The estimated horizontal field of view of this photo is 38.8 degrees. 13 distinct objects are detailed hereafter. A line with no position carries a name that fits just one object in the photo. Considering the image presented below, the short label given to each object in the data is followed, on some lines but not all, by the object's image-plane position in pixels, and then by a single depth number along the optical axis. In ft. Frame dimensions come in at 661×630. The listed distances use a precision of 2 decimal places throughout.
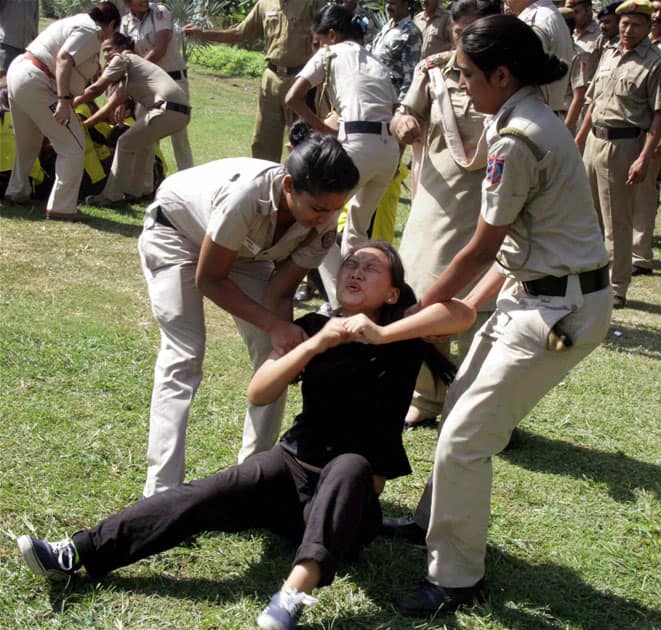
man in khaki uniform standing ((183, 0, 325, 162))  27.84
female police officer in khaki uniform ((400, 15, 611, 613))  9.36
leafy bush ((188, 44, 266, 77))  73.15
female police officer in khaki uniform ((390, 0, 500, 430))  14.39
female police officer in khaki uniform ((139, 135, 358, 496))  10.47
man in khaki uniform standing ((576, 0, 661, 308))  23.76
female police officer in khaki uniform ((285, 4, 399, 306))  20.18
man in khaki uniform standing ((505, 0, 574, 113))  15.66
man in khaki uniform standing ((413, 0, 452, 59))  31.68
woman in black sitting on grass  9.80
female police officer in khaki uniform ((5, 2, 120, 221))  25.64
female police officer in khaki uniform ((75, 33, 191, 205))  27.66
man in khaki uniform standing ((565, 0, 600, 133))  27.32
